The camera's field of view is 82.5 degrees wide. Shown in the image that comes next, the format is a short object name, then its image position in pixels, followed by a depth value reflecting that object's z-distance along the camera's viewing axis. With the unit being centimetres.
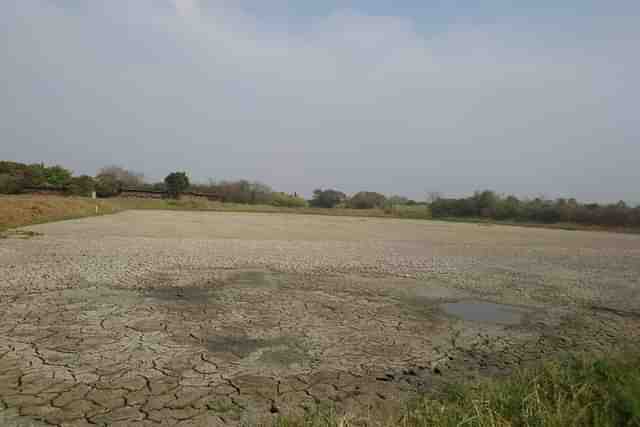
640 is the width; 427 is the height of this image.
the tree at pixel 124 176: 5806
